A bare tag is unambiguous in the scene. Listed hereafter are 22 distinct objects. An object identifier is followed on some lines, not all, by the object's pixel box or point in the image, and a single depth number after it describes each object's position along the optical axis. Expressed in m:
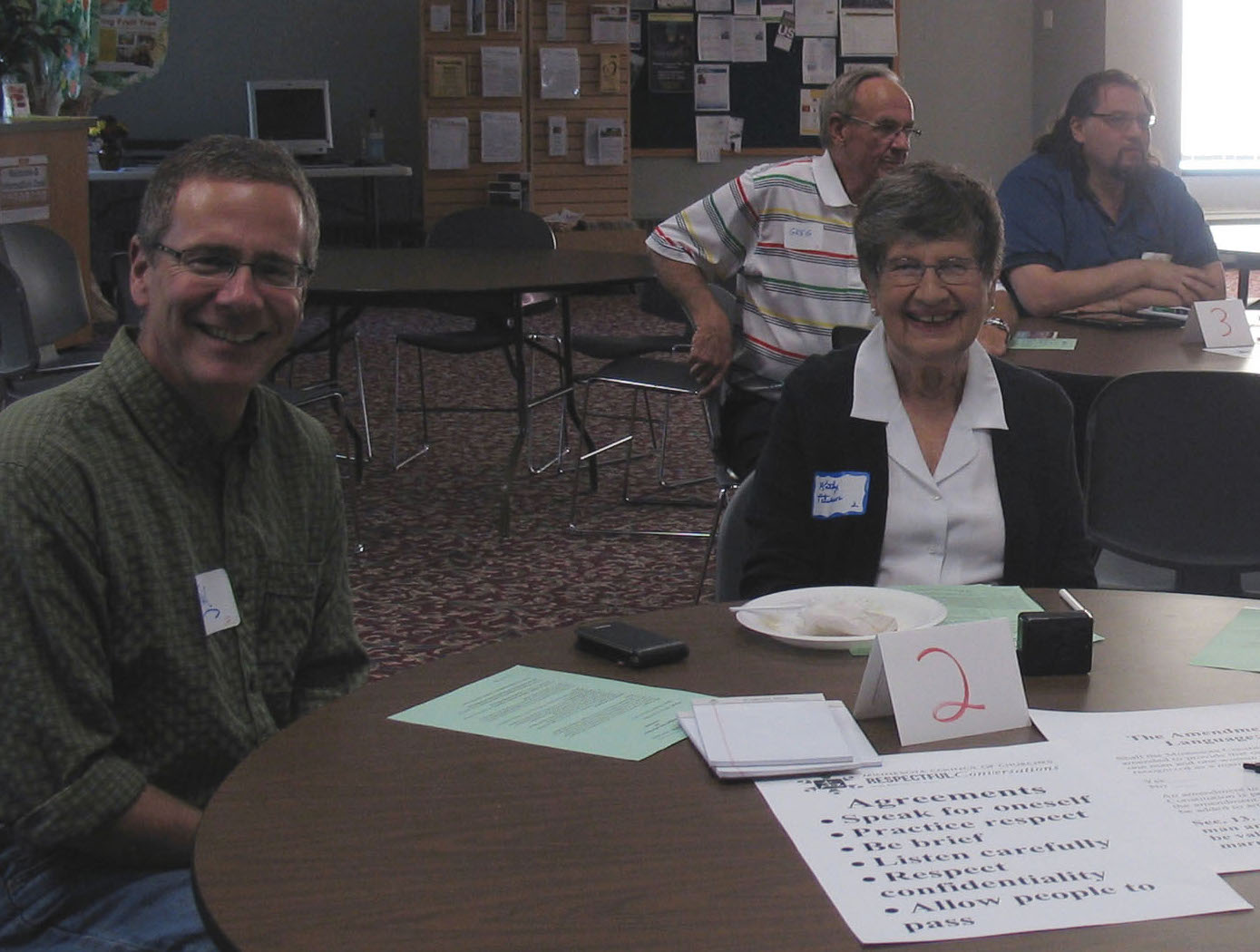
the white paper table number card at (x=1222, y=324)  3.31
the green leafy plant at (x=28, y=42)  7.23
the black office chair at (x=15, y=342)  4.36
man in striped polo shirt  3.64
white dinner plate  1.57
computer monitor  9.63
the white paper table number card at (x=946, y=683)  1.34
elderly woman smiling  2.06
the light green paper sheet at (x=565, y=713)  1.35
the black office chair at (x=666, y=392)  3.80
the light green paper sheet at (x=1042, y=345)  3.32
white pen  1.62
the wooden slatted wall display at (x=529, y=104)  9.48
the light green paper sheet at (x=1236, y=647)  1.54
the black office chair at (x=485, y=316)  5.32
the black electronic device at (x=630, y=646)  1.54
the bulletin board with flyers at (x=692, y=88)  10.23
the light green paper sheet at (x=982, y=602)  1.65
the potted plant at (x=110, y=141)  8.80
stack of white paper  1.26
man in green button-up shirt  1.33
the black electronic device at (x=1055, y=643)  1.50
